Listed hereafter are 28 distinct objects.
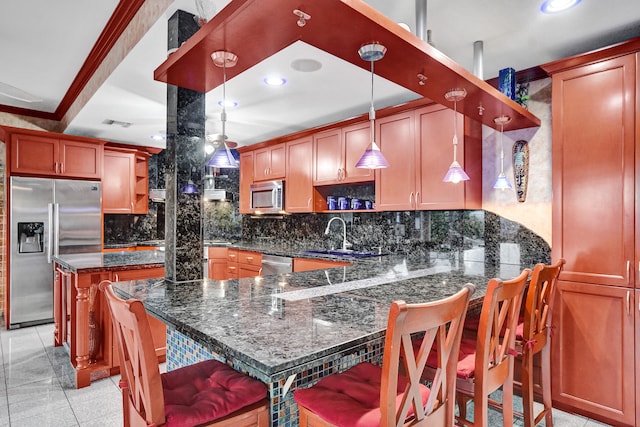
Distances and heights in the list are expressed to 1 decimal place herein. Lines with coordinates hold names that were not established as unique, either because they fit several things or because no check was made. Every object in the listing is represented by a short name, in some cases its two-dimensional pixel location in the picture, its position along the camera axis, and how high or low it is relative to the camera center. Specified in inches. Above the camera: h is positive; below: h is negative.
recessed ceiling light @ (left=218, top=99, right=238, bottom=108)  142.9 +44.9
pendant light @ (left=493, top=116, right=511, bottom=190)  105.0 +11.1
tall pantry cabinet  87.6 -4.1
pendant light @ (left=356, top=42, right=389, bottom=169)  62.1 +16.9
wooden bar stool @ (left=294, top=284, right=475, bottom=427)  37.6 -21.1
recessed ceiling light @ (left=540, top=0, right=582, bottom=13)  78.3 +44.9
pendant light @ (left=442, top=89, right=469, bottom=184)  84.3 +12.8
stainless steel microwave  191.6 +10.9
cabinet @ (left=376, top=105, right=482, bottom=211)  123.5 +19.8
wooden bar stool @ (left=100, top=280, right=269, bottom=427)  40.4 -21.9
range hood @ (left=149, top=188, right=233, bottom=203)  226.2 +14.4
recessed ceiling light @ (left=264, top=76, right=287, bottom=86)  120.2 +44.9
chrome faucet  174.9 -7.8
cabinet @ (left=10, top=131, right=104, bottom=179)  170.9 +30.6
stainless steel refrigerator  167.3 -7.8
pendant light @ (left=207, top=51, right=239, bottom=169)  64.8 +16.5
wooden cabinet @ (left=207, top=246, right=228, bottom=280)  209.0 -25.6
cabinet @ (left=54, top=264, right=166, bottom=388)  109.2 -33.2
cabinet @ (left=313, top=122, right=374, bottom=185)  154.6 +27.7
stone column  81.4 +10.4
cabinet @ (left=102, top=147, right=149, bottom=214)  206.5 +21.0
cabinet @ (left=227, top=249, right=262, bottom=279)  183.8 -23.8
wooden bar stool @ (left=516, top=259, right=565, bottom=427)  71.5 -23.1
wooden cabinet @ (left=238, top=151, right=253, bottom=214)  215.5 +21.8
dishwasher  164.9 -21.5
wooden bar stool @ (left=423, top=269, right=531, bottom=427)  53.8 -23.8
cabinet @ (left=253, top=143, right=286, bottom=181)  193.6 +29.3
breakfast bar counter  41.7 -14.5
